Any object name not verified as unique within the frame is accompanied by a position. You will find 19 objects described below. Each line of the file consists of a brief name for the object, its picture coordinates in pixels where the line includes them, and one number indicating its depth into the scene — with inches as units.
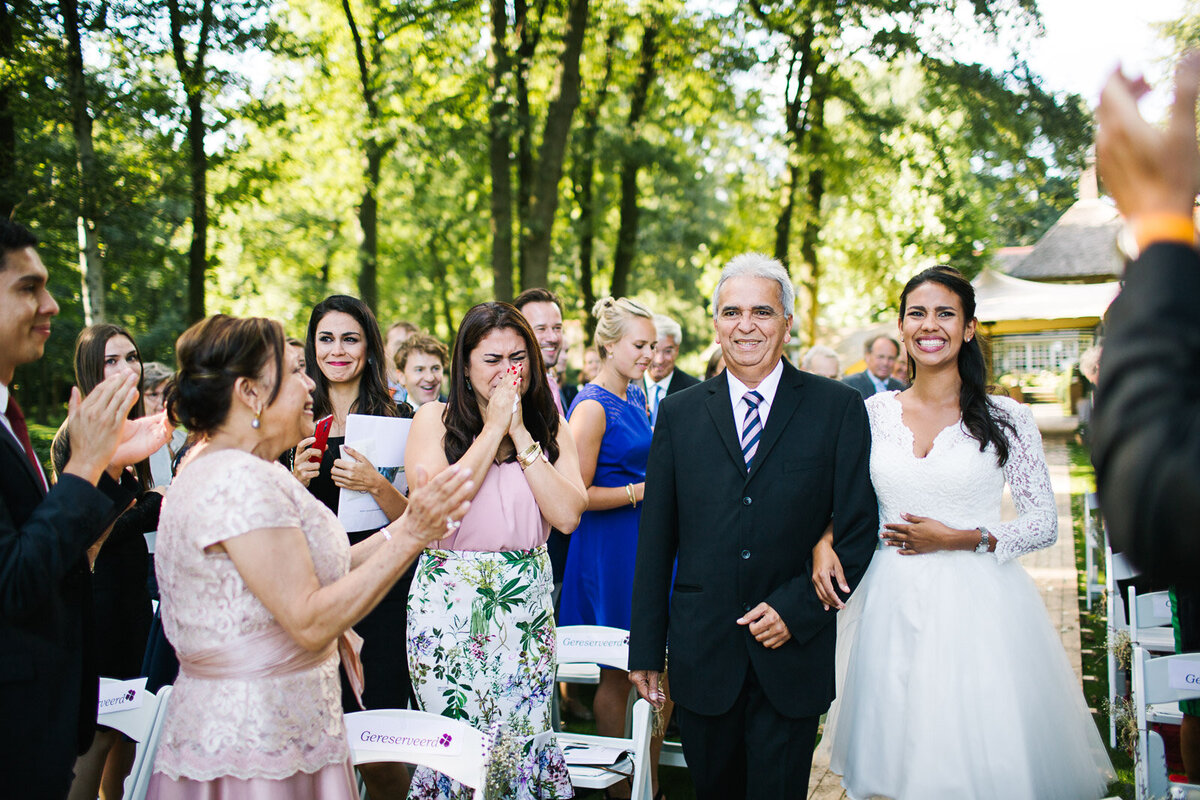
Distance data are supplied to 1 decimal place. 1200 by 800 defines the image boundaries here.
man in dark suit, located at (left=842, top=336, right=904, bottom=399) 387.5
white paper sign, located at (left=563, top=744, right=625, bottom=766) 139.0
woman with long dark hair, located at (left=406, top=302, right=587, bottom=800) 123.9
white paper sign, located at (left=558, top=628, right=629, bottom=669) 150.8
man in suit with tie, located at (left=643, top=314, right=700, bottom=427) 272.7
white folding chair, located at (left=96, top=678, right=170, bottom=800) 113.0
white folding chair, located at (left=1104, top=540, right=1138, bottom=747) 196.2
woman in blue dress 177.3
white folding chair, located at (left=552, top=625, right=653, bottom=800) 124.0
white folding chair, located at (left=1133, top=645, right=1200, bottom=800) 120.4
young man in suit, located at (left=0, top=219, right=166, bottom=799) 77.9
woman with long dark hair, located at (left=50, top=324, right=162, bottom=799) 152.3
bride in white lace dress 124.3
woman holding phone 146.1
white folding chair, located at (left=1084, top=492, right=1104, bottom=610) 296.6
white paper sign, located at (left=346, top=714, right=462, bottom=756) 104.7
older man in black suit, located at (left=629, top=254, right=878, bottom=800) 114.8
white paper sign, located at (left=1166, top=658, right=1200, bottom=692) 119.6
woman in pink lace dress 84.9
